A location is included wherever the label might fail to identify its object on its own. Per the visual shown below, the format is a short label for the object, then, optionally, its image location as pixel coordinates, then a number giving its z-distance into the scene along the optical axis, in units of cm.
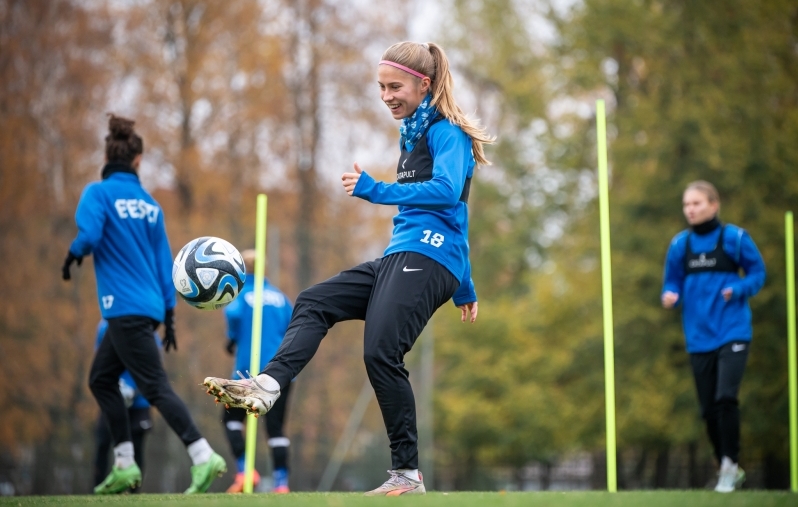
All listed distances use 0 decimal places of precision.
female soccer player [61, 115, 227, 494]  1209
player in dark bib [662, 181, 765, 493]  1400
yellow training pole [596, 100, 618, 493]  1187
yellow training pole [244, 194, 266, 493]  1484
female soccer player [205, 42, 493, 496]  898
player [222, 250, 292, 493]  1769
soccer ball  1016
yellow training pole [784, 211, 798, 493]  1644
